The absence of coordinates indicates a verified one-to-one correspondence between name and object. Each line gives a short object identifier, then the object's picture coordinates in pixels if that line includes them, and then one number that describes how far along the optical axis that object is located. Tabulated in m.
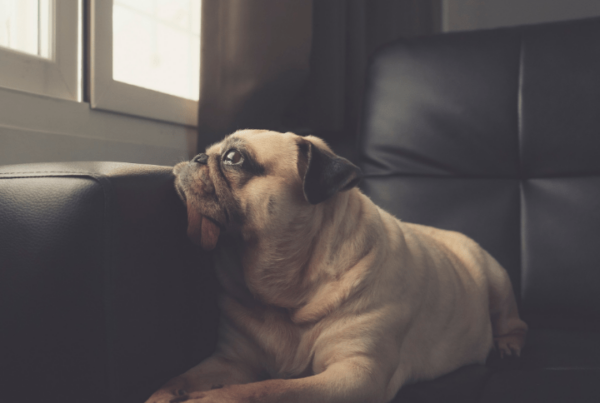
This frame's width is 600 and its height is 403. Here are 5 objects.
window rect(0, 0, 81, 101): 1.43
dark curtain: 1.79
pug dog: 0.96
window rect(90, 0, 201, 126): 1.58
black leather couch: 0.74
